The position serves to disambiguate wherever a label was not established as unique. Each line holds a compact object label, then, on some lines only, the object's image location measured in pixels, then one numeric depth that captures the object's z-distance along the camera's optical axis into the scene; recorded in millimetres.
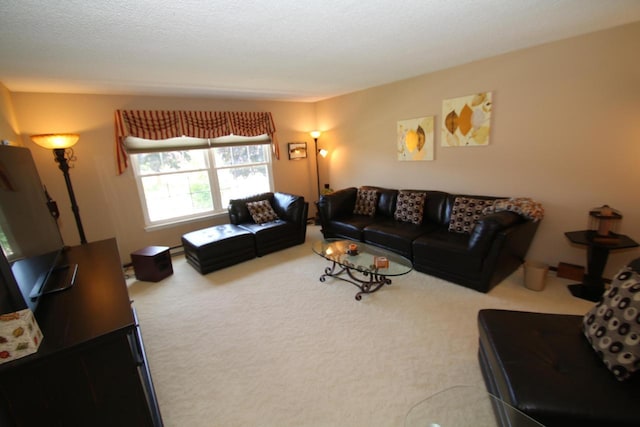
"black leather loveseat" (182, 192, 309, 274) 3588
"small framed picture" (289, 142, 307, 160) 5383
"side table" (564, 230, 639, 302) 2381
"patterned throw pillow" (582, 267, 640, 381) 1218
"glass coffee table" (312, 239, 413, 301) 2690
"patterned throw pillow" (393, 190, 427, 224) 3736
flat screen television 1228
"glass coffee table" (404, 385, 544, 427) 1403
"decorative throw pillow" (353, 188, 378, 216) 4309
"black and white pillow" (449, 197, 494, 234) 3182
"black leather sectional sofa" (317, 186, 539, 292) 2629
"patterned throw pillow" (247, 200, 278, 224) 4316
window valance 3705
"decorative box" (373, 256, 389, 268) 2698
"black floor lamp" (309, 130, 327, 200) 5387
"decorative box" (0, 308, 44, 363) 1040
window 4082
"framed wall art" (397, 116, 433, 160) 3842
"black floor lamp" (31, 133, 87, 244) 2937
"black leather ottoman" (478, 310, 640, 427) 1143
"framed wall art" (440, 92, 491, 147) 3266
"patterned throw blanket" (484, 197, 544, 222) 2754
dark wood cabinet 1096
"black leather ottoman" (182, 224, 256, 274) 3520
